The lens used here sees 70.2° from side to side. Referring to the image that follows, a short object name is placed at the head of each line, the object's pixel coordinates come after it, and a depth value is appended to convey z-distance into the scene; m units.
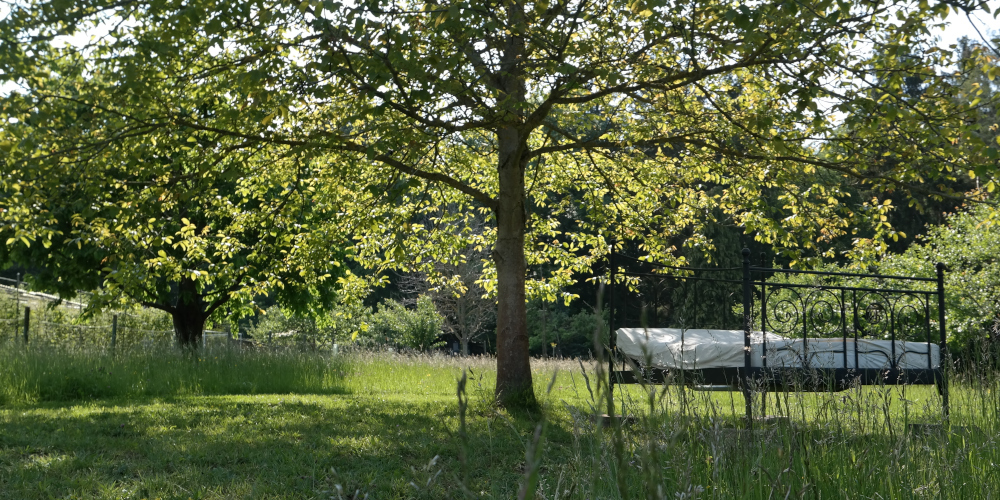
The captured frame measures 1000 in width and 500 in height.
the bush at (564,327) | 26.99
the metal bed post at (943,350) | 4.35
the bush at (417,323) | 26.75
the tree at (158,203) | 6.63
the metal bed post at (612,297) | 6.40
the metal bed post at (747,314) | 3.62
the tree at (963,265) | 13.52
